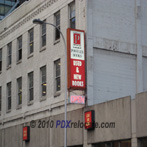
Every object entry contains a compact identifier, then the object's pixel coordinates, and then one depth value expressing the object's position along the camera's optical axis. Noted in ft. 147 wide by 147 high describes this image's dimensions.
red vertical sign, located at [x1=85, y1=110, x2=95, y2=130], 83.87
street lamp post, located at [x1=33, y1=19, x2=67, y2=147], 79.28
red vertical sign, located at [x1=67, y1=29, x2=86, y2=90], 86.38
